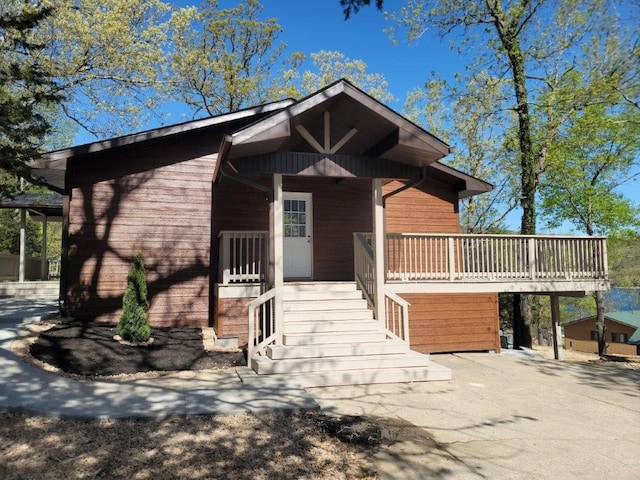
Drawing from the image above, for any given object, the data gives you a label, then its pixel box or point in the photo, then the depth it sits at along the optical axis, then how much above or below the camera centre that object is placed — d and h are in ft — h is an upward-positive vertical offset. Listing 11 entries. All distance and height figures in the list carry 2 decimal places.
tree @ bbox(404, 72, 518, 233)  53.41 +19.72
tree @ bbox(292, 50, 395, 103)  81.56 +36.87
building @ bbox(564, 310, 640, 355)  101.38 -18.17
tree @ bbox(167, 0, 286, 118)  68.54 +34.86
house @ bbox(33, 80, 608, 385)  21.85 +1.55
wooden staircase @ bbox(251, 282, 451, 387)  20.16 -4.31
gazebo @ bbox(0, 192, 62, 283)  48.03 +6.84
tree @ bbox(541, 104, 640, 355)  62.75 +13.67
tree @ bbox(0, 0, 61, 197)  21.50 +8.29
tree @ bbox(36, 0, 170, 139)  51.88 +27.35
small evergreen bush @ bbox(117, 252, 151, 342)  23.30 -2.56
